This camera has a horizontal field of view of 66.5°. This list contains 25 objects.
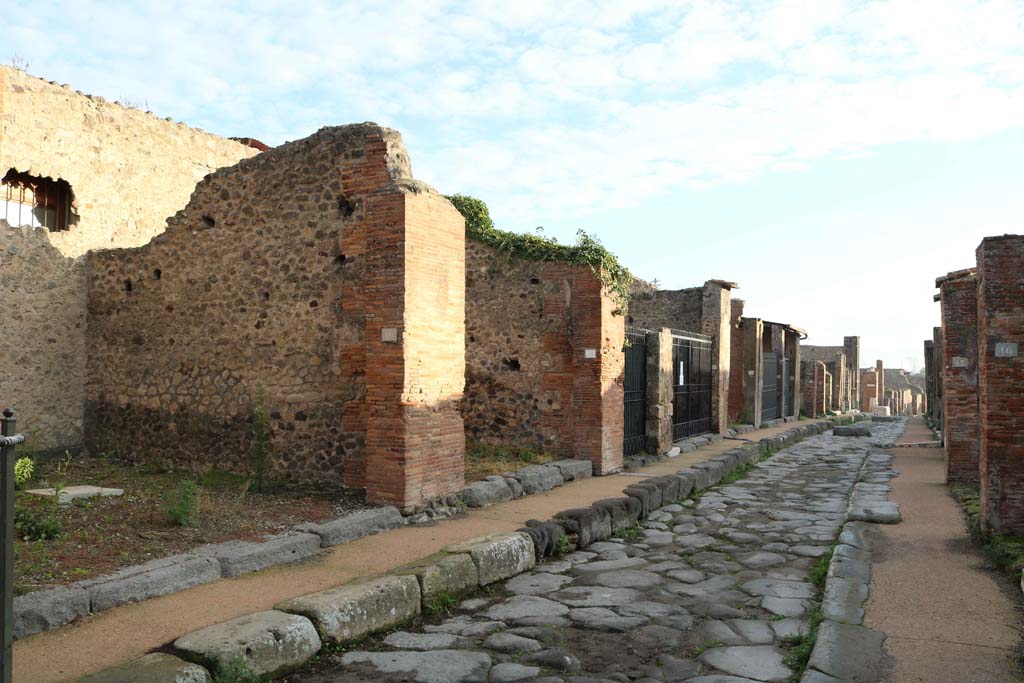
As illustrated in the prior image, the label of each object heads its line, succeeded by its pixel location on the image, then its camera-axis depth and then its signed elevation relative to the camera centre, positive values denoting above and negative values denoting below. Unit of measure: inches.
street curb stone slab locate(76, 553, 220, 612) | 185.3 -54.2
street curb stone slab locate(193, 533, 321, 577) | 218.2 -54.3
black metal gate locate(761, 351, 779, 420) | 904.3 -16.1
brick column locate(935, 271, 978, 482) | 409.7 +0.6
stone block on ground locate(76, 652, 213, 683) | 137.0 -55.1
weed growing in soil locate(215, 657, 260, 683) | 147.4 -58.8
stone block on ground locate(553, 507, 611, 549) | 290.5 -58.0
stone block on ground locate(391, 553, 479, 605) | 207.9 -57.0
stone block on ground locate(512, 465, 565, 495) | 367.9 -52.7
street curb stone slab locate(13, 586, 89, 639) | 167.2 -54.3
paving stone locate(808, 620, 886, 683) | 157.2 -59.7
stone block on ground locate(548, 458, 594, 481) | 410.6 -53.1
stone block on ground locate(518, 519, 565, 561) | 267.5 -58.3
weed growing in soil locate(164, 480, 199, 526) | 251.1 -46.8
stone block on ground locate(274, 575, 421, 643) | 176.7 -56.7
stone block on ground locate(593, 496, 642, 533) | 315.3 -58.4
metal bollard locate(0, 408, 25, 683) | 101.7 -21.7
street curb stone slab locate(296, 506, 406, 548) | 253.0 -53.7
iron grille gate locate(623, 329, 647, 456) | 517.0 -15.1
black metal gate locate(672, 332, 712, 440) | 621.3 -11.0
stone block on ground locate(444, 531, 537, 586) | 233.0 -57.7
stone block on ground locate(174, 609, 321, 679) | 150.5 -55.7
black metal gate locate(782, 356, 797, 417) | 1012.5 -17.3
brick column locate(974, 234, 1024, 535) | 263.9 -1.5
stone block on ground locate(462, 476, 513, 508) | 325.4 -53.1
